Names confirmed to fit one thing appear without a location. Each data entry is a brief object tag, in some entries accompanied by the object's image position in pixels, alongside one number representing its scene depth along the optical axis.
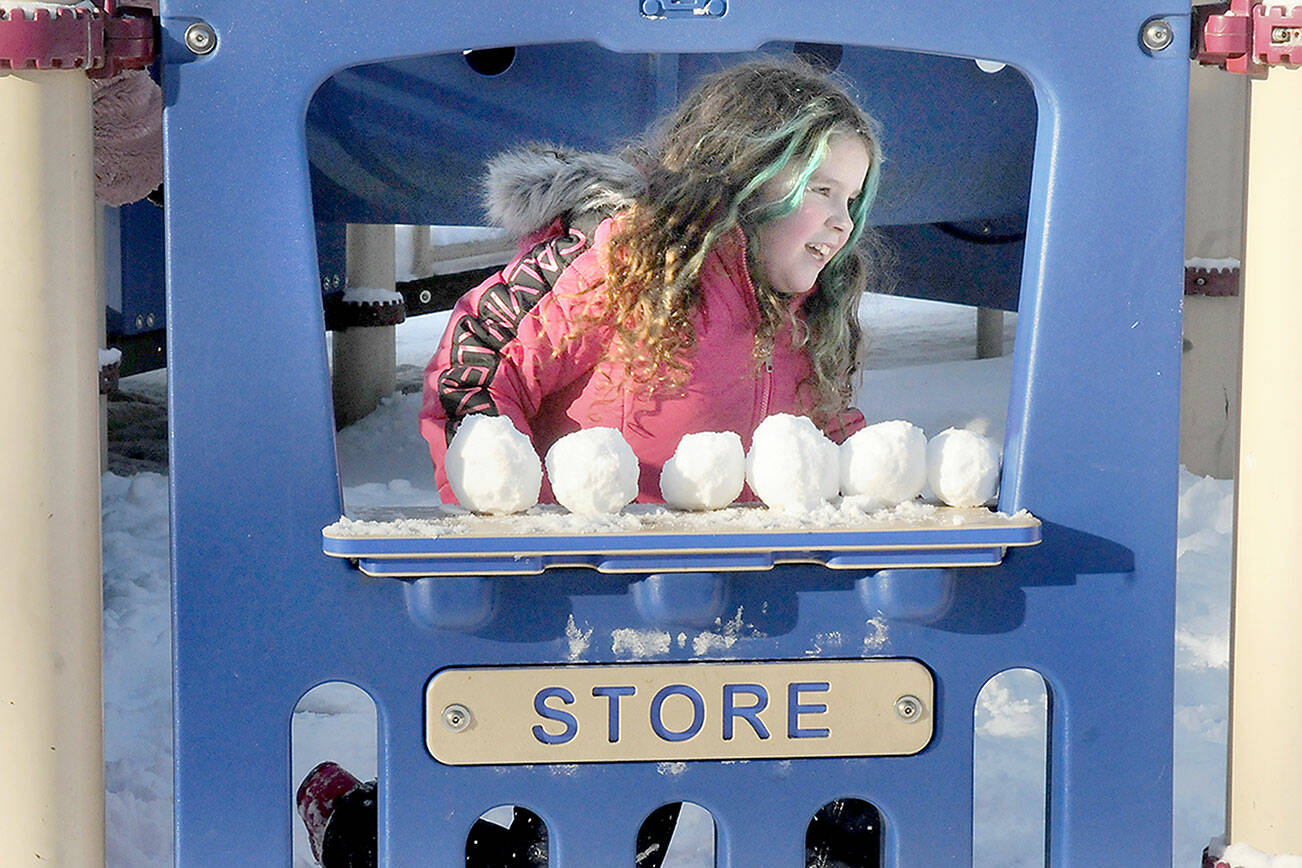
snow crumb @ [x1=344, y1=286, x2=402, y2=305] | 8.37
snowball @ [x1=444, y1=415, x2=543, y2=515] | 3.36
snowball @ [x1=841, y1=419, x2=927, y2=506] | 3.40
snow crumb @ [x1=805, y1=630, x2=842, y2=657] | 3.38
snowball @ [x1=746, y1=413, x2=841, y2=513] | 3.37
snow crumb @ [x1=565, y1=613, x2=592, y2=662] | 3.37
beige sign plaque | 3.36
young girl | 3.70
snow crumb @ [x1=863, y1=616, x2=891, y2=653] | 3.39
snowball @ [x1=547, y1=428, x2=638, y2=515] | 3.36
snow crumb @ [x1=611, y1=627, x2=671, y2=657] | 3.37
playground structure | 3.31
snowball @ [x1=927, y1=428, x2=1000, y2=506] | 3.42
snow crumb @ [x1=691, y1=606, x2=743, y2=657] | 3.38
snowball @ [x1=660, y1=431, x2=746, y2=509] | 3.39
